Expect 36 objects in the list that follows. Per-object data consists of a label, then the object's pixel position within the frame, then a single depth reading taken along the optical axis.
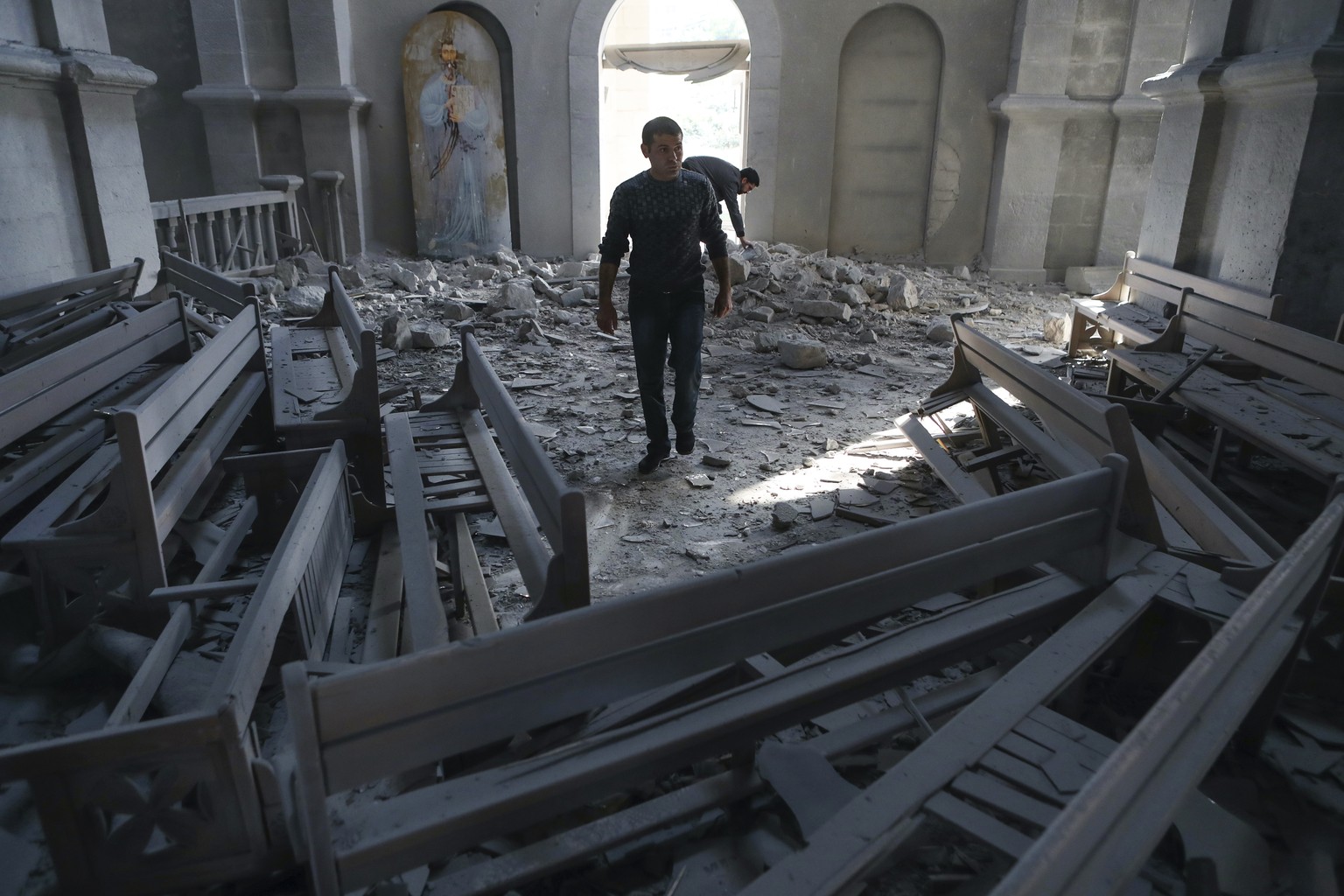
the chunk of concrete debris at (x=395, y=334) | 8.34
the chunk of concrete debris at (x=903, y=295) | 10.35
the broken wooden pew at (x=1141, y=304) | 6.02
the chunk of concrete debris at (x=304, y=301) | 9.65
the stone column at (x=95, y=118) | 6.58
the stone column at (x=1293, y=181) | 5.65
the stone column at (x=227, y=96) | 11.45
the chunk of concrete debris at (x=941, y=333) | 9.07
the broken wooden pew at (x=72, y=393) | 3.66
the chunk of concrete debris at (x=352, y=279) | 10.91
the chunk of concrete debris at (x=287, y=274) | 10.76
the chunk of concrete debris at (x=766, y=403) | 6.83
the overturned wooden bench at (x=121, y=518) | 3.16
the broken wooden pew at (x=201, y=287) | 6.29
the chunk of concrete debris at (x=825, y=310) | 9.55
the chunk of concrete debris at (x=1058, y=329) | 9.41
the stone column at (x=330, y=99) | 11.66
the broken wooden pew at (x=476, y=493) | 2.53
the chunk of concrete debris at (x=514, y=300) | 9.79
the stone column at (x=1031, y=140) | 11.69
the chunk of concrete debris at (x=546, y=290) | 10.57
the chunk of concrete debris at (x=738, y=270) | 10.03
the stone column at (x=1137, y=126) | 11.30
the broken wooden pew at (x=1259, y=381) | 4.22
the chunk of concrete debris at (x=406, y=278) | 10.87
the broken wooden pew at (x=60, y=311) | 5.23
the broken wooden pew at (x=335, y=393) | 4.34
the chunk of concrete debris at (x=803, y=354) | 7.95
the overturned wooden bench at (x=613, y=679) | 1.70
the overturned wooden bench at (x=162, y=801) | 1.96
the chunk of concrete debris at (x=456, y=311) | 9.59
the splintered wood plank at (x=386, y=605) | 3.32
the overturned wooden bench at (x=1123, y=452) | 3.29
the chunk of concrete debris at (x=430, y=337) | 8.37
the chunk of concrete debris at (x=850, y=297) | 10.01
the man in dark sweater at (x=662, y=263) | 5.00
